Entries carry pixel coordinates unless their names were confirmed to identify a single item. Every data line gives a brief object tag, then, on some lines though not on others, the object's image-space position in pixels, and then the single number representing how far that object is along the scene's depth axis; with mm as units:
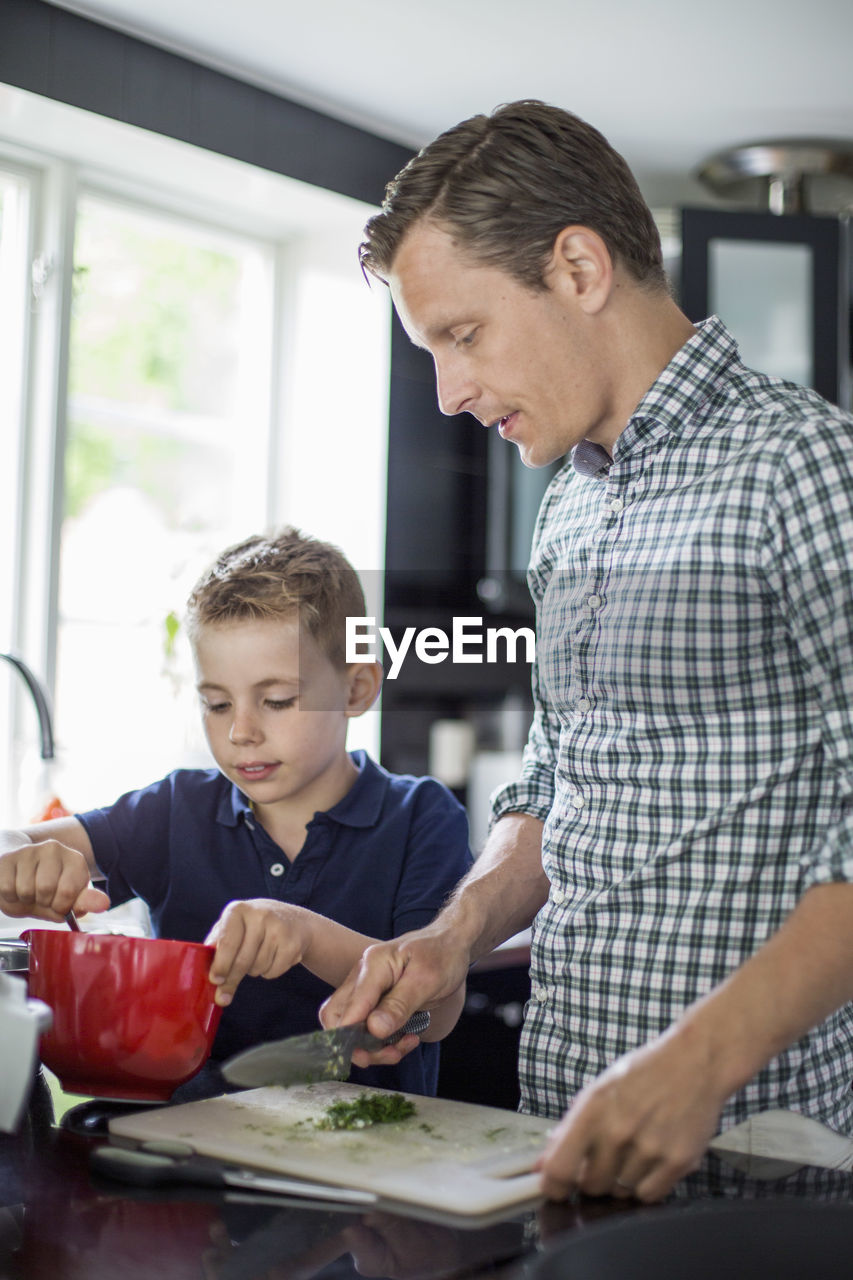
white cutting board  801
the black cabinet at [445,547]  3396
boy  1353
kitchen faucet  1756
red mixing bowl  965
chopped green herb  940
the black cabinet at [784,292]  3254
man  979
